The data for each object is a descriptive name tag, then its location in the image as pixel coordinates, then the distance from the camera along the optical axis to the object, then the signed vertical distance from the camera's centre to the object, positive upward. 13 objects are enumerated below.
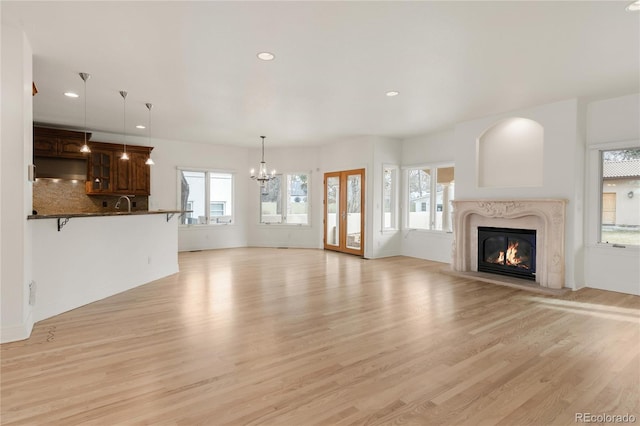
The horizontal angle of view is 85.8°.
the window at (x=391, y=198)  8.57 +0.31
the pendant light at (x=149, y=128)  5.70 +1.78
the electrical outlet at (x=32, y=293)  3.53 -0.86
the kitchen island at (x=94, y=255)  3.84 -0.62
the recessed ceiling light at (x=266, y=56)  3.72 +1.69
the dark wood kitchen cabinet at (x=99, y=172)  7.69 +0.85
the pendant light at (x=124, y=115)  5.18 +1.77
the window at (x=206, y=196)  9.38 +0.39
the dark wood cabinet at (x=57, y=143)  7.02 +1.41
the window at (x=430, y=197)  7.80 +0.31
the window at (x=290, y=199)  10.03 +0.33
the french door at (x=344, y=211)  8.62 -0.02
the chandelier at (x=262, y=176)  8.31 +0.83
